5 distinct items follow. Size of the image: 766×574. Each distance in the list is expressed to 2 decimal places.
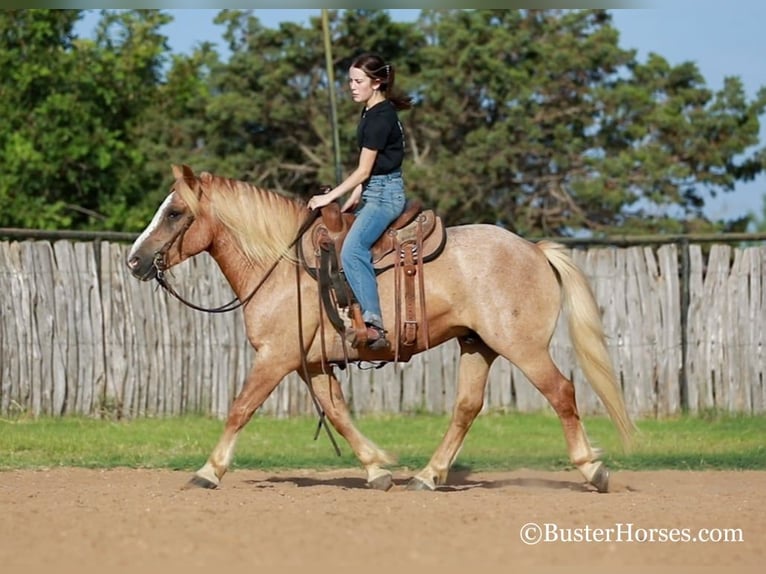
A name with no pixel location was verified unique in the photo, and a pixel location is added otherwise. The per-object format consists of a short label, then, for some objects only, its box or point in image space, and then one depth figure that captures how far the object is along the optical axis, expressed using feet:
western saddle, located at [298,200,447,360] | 59.06
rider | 58.18
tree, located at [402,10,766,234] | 152.97
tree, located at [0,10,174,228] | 159.63
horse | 59.06
